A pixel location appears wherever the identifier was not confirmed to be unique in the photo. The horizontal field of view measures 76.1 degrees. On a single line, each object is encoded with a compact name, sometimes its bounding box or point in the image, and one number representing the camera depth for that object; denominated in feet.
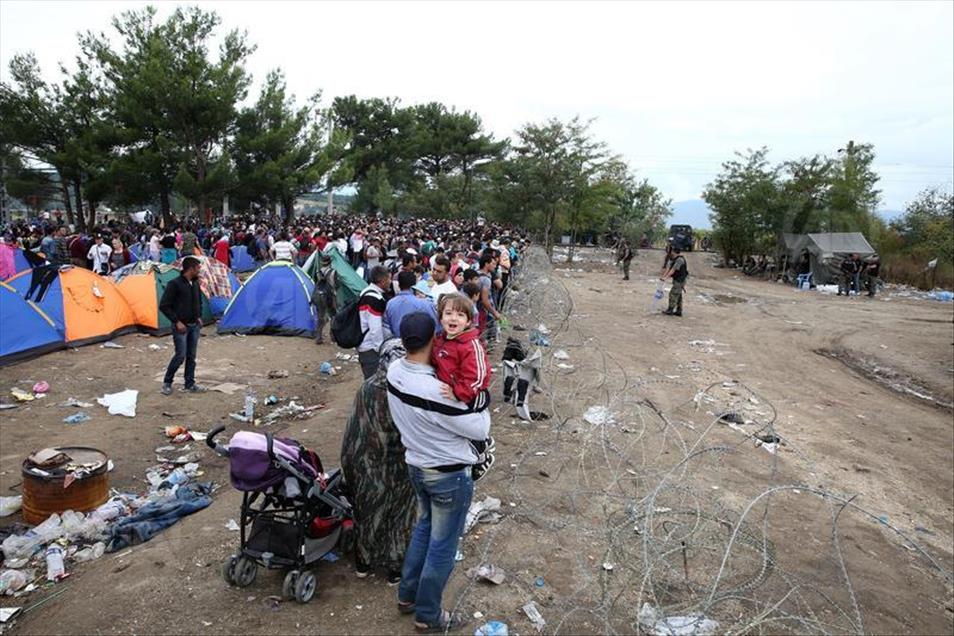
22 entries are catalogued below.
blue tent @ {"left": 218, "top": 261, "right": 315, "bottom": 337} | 33.09
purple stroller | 9.71
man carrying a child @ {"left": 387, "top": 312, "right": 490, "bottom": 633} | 8.41
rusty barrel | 13.46
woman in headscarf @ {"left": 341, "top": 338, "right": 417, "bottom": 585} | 10.17
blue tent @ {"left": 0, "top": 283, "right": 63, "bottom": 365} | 25.18
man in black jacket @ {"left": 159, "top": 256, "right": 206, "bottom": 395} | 21.22
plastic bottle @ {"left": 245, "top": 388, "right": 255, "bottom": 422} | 21.49
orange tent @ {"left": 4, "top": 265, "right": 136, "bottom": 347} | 27.43
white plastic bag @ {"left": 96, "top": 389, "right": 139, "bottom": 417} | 20.98
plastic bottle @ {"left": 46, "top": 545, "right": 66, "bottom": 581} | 11.82
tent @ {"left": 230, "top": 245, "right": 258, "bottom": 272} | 55.47
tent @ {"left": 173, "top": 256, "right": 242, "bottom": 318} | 34.78
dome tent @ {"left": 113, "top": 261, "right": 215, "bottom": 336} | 31.42
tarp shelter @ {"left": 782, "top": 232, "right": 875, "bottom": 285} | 73.92
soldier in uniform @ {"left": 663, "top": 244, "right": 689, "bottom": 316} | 42.65
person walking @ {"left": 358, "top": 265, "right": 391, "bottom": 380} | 17.01
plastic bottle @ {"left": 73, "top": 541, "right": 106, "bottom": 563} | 12.53
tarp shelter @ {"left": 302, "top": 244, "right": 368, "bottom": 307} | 34.50
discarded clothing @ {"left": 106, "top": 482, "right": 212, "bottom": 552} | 12.78
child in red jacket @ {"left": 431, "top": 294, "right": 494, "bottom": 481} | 8.43
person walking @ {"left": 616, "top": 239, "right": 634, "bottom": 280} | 70.85
